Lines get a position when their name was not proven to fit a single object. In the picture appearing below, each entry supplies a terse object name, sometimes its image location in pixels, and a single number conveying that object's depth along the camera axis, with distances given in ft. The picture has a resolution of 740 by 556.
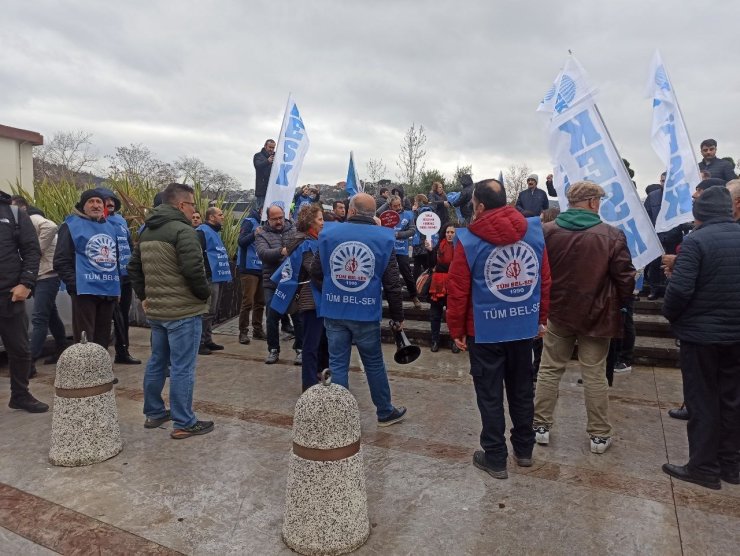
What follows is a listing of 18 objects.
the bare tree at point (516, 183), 127.65
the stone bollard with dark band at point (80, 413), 11.52
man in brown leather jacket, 11.68
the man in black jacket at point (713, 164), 22.61
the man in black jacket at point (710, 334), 10.30
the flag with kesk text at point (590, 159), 14.05
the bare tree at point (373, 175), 103.05
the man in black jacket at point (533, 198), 35.91
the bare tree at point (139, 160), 87.04
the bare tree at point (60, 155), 84.84
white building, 50.90
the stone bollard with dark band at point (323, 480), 8.09
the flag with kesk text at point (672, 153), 15.87
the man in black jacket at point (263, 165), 30.89
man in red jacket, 10.81
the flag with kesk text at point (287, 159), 23.53
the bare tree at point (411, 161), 92.21
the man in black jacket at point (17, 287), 14.17
